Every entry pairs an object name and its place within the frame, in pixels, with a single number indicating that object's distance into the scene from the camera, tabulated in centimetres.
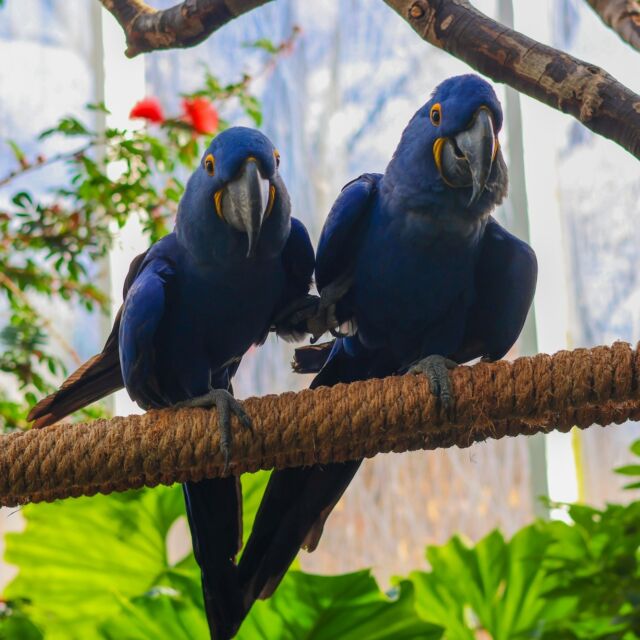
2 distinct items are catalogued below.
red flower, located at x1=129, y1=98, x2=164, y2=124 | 855
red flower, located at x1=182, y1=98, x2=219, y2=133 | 858
